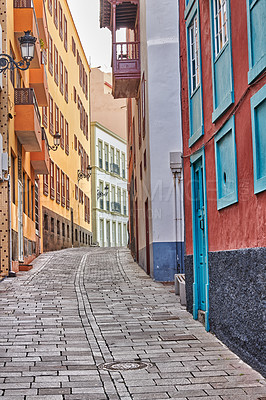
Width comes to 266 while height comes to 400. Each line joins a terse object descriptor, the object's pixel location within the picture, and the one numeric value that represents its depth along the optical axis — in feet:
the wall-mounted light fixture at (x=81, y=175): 140.48
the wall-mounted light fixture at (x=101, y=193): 172.45
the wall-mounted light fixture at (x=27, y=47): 43.32
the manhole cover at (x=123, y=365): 23.54
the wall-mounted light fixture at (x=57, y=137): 89.92
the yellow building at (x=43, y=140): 63.21
